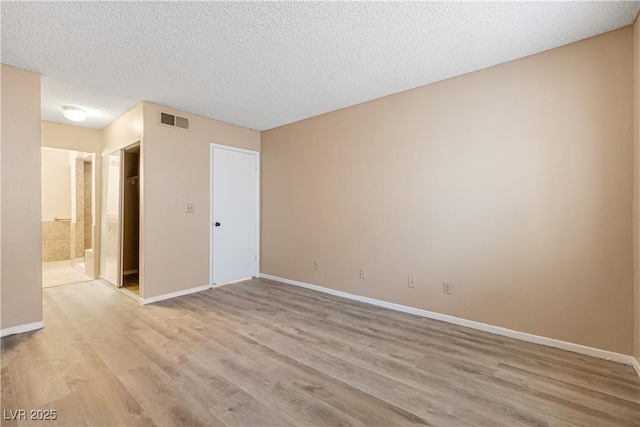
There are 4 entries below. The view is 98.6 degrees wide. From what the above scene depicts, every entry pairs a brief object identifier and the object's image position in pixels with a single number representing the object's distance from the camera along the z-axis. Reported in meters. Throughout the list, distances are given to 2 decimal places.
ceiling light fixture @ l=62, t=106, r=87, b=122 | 3.66
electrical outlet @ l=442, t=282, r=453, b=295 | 2.93
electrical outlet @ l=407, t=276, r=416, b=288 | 3.18
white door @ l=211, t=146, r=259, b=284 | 4.32
